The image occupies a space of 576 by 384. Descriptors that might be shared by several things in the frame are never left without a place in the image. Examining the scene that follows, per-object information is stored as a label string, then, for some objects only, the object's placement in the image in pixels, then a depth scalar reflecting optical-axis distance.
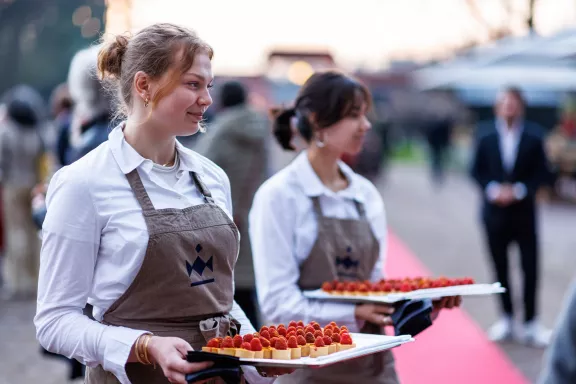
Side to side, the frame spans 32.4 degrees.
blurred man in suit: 8.41
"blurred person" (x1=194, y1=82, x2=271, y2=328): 6.45
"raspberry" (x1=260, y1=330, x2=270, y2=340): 2.54
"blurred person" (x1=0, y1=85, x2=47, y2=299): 10.16
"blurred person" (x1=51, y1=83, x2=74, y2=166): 6.23
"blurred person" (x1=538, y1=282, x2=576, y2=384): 1.67
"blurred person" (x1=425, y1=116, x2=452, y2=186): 26.66
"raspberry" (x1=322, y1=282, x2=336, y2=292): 3.38
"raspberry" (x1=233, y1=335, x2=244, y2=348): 2.42
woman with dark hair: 3.40
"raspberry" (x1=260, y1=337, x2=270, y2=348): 2.47
